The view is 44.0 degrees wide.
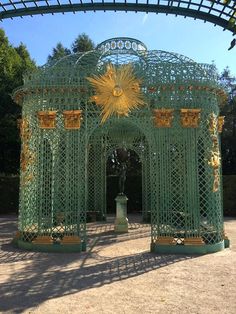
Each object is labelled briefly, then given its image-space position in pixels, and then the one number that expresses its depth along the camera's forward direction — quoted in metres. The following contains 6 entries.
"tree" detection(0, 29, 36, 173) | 16.88
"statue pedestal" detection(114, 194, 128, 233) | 9.73
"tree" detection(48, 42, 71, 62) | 24.97
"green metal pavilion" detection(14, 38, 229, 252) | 7.20
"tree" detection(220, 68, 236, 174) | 19.06
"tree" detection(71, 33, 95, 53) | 25.27
